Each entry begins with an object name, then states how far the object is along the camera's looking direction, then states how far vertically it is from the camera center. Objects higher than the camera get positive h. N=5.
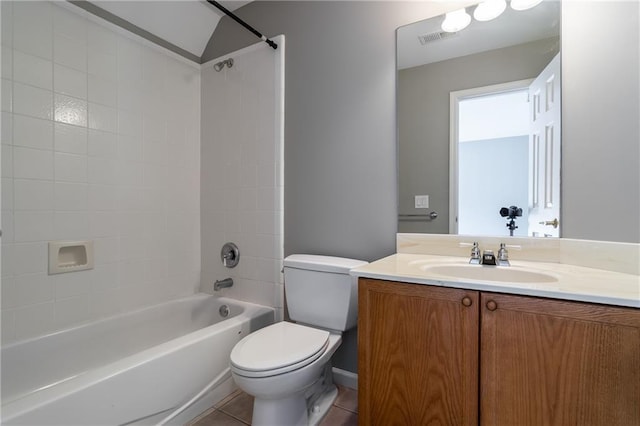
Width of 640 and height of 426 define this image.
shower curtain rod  1.60 +1.11
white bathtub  1.01 -0.72
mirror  1.27 +0.41
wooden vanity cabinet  0.74 -0.44
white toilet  1.14 -0.60
